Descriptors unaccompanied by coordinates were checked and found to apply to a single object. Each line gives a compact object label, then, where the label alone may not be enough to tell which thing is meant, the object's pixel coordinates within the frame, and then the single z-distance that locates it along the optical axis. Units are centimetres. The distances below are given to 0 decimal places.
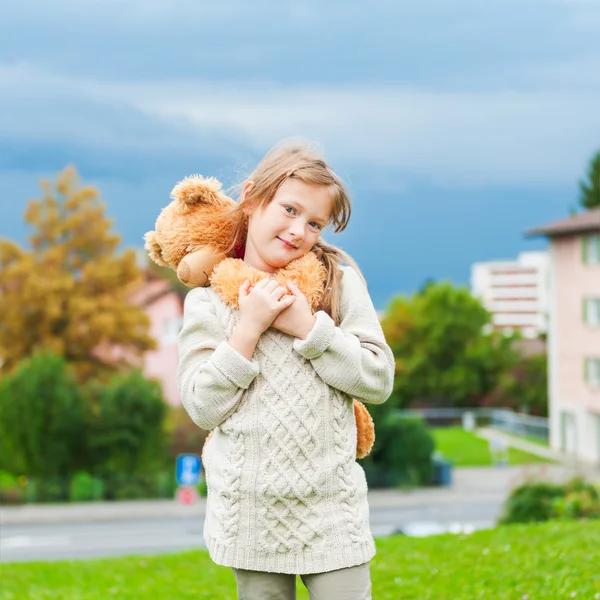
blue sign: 2103
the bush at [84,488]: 2852
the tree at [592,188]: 5935
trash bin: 3247
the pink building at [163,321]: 3756
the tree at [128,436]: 2833
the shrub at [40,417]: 2803
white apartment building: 13875
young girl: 296
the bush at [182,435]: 3148
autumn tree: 3080
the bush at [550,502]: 1300
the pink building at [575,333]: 3906
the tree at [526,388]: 5381
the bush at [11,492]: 2808
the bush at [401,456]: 3061
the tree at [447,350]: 5694
